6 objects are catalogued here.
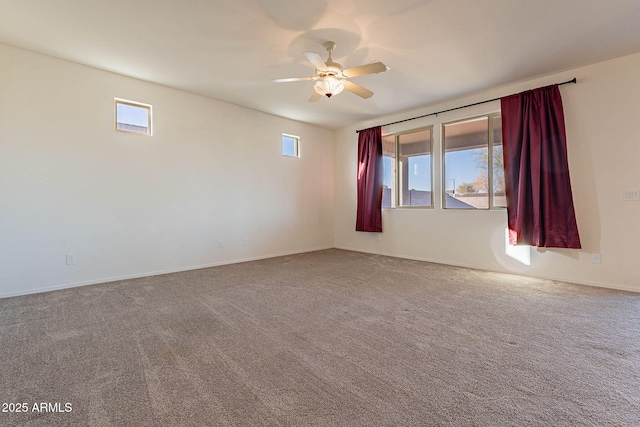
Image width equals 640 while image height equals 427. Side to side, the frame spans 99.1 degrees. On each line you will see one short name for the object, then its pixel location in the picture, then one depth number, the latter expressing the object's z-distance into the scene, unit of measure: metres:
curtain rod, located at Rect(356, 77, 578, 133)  3.57
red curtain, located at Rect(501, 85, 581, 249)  3.60
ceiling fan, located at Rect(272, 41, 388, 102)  2.71
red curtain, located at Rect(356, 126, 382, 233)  5.64
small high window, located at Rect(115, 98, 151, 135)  3.84
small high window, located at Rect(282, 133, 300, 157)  5.78
